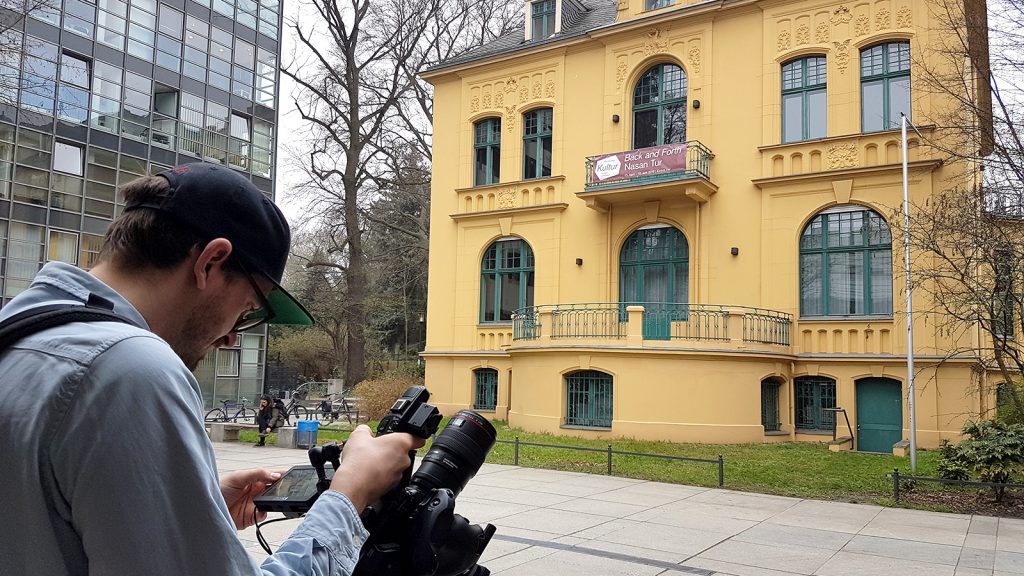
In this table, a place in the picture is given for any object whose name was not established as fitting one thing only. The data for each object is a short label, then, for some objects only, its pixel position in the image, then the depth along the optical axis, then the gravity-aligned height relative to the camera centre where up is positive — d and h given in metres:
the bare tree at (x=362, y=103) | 36.66 +12.19
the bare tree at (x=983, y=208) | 13.09 +2.91
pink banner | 21.52 +5.58
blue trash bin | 17.45 -1.79
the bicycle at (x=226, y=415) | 24.38 -2.14
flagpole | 15.34 +0.36
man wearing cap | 1.15 -0.14
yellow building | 19.28 +3.87
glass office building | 28.33 +9.61
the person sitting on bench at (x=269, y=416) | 18.44 -1.54
